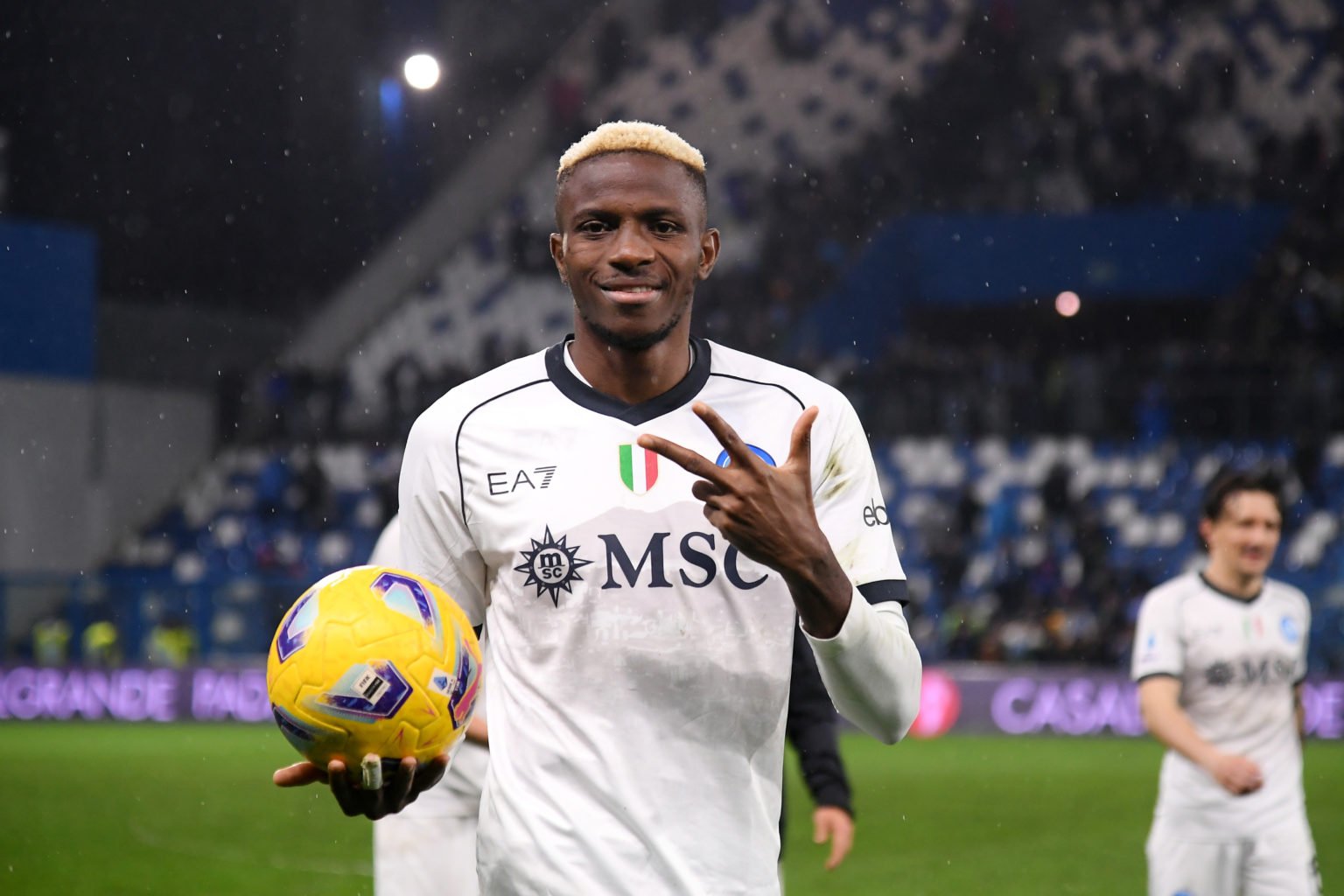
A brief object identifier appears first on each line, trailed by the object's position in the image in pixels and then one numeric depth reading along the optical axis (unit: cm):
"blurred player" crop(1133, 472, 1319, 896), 1087
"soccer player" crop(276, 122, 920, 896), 520
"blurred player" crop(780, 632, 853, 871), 755
